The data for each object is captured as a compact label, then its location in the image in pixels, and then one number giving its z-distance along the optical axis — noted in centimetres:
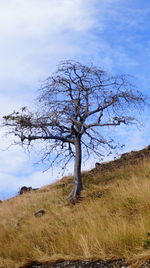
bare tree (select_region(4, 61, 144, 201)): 1388
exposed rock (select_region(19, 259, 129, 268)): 570
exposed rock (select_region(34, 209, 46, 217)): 1206
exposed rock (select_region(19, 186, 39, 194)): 2405
